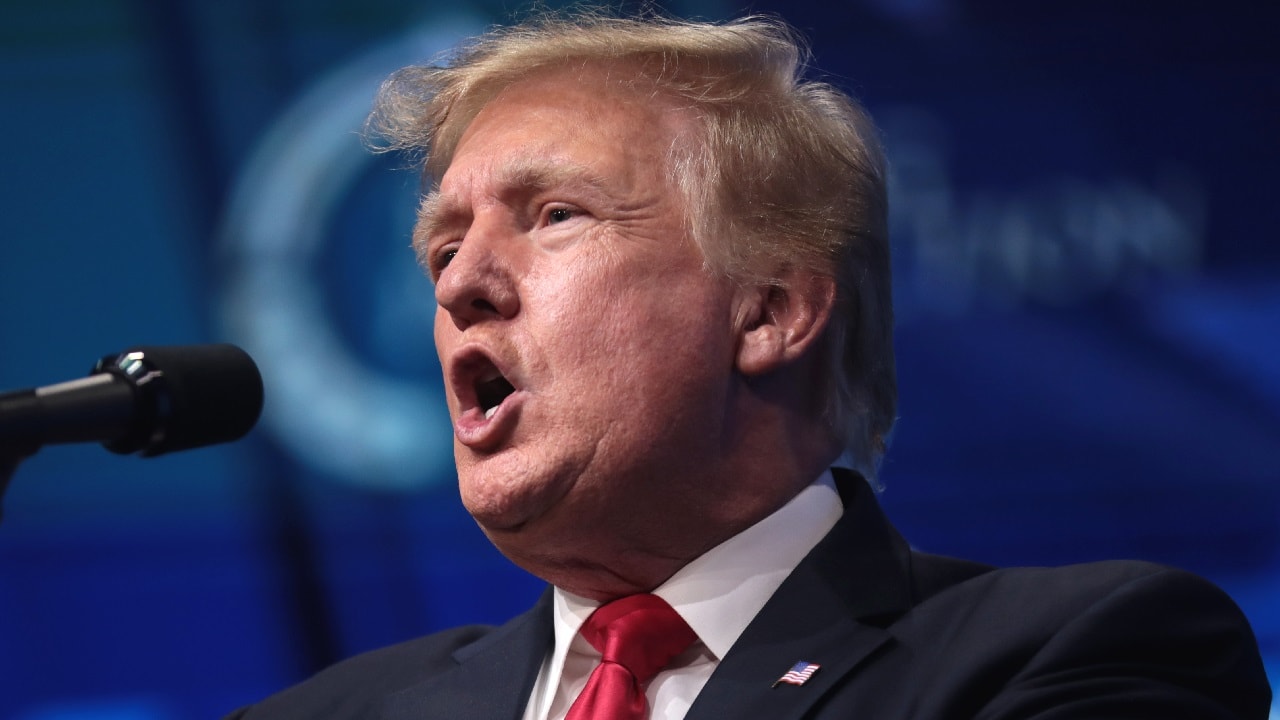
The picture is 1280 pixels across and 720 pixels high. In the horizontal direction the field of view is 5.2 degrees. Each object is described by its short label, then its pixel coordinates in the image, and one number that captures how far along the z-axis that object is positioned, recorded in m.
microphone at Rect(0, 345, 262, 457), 5.62
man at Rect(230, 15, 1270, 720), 5.77
